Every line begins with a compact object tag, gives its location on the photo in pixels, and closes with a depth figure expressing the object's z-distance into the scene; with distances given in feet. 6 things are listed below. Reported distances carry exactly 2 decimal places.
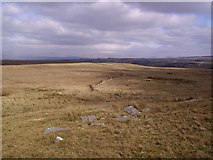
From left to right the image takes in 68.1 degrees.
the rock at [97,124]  48.88
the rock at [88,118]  55.69
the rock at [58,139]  37.42
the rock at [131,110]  62.56
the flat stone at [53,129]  45.38
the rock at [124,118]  53.06
